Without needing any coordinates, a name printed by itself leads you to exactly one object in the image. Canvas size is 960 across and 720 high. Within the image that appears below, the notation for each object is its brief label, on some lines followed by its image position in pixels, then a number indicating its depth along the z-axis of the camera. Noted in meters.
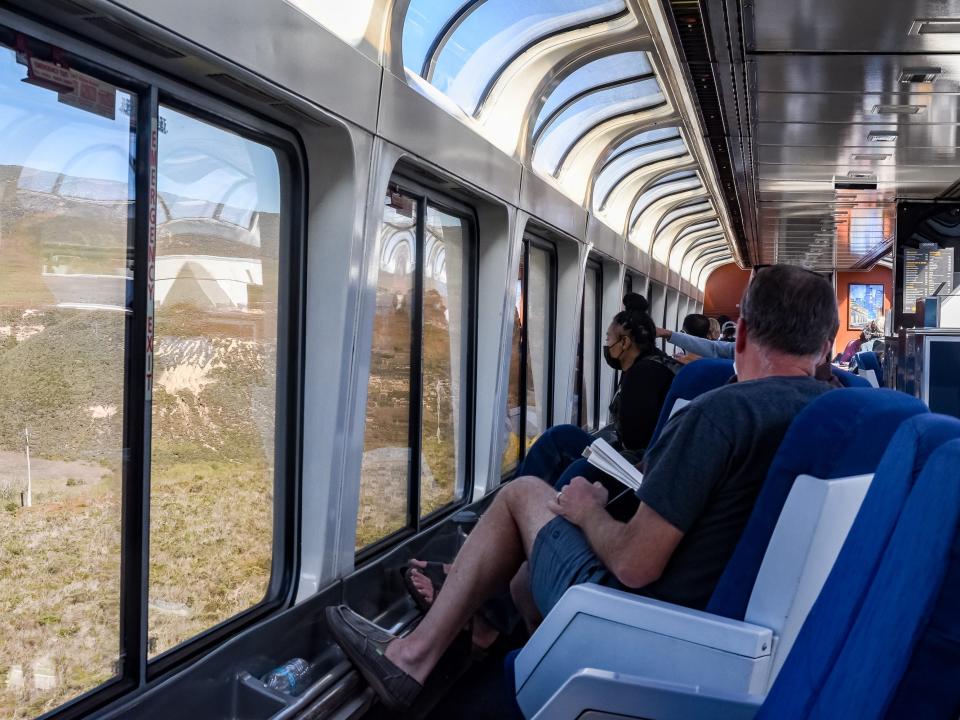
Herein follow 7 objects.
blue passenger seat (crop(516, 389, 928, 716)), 1.98
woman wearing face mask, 4.29
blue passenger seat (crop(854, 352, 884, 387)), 7.38
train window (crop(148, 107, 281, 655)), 2.90
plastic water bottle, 3.33
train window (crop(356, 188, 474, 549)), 4.52
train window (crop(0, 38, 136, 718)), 2.28
